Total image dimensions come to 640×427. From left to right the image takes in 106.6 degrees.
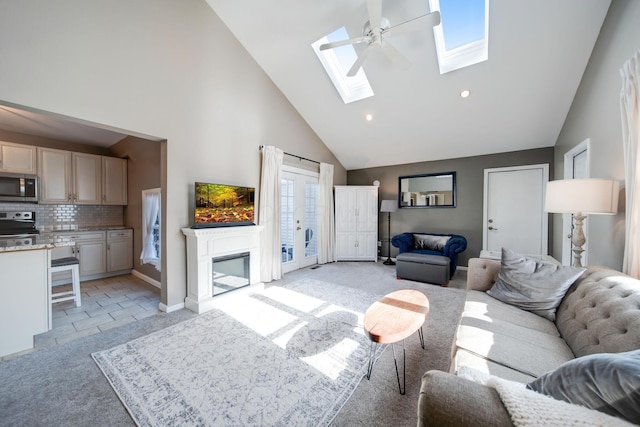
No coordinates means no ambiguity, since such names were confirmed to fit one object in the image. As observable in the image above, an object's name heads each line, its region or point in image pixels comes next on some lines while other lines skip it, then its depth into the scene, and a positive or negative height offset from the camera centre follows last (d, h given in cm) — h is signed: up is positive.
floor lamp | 530 +6
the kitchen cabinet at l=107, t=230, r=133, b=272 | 416 -73
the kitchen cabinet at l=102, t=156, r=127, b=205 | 426 +51
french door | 450 -17
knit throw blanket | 55 -50
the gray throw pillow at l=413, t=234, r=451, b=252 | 466 -64
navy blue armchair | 403 -66
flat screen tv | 298 +6
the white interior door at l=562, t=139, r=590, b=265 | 297 +53
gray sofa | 67 -66
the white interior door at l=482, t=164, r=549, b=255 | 420 +1
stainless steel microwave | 334 +30
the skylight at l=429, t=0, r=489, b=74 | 287 +227
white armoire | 556 -30
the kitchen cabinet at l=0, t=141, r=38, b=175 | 339 +74
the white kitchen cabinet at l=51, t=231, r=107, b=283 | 377 -71
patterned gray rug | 146 -122
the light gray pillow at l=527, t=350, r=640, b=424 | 58 -48
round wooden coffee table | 159 -82
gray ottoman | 376 -95
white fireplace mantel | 285 -60
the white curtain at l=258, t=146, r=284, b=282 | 392 -9
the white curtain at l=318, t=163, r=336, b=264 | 522 -23
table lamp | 185 +11
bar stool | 289 -74
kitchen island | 196 -74
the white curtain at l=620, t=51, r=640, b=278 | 165 +35
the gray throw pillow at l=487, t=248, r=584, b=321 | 176 -58
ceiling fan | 225 +188
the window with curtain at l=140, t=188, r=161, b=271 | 372 -33
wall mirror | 499 +43
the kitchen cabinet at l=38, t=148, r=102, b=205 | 373 +53
